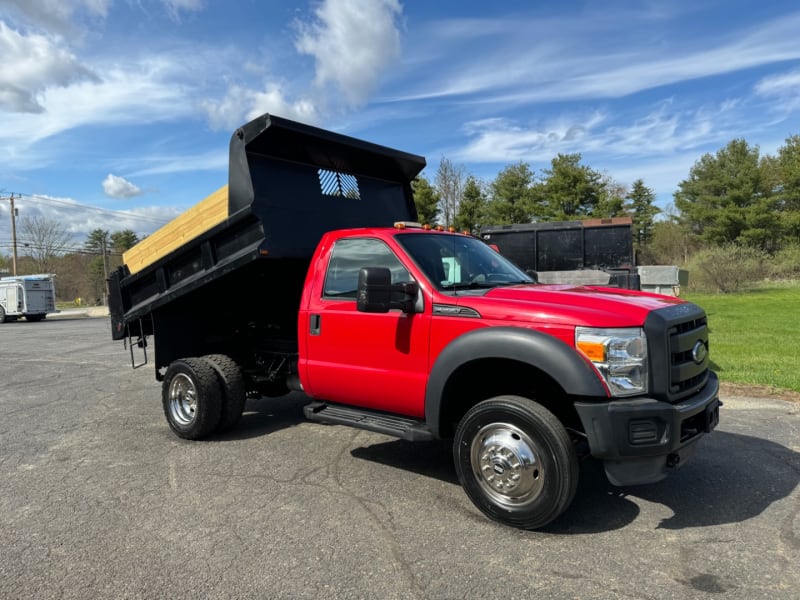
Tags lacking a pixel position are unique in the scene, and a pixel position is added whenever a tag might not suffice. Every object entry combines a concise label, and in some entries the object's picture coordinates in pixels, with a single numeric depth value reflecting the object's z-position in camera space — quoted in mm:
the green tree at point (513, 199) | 38156
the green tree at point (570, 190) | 36438
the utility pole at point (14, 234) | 47747
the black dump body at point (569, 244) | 12602
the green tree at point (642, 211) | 55719
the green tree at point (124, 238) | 75162
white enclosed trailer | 30875
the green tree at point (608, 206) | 36094
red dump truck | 3486
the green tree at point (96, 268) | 53147
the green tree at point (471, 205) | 36406
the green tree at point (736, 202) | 41094
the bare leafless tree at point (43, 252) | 61594
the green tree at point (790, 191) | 40156
